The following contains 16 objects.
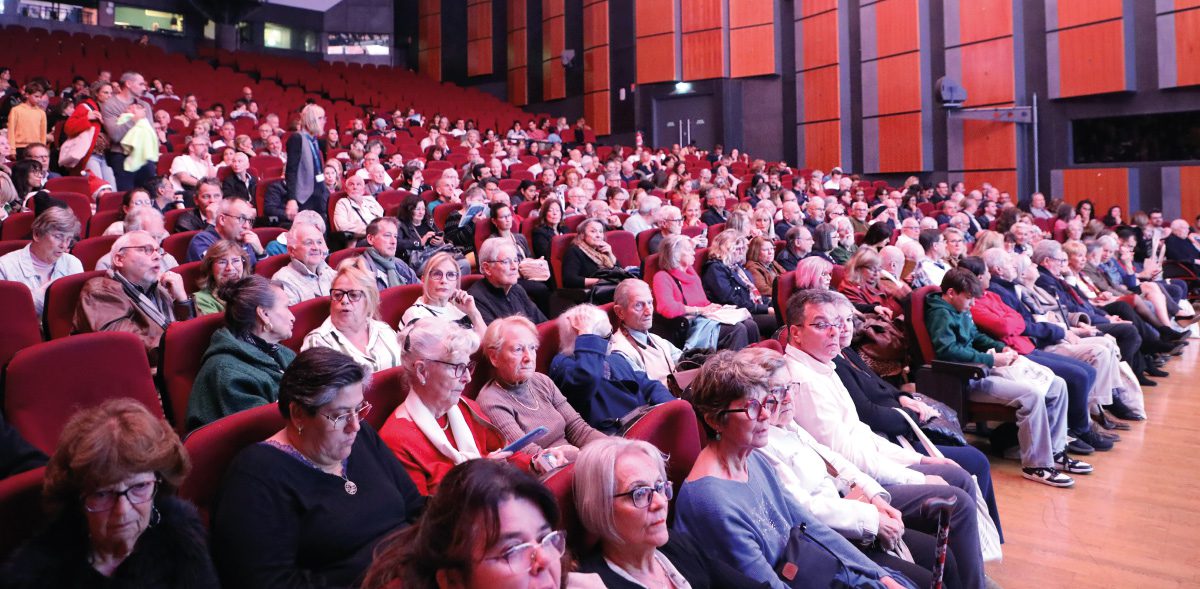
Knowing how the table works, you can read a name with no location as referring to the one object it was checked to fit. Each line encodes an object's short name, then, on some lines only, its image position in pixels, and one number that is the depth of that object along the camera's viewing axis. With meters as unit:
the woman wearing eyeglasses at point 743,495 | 1.60
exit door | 11.81
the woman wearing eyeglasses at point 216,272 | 2.57
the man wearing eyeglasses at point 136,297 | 2.40
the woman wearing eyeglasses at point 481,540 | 1.00
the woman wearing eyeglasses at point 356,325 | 2.28
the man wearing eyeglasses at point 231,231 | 3.36
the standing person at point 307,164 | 4.43
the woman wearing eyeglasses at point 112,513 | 1.12
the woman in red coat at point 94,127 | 4.76
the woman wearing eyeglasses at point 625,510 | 1.34
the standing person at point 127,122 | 4.93
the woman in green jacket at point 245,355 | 1.80
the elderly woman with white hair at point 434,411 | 1.74
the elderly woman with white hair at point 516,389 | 2.03
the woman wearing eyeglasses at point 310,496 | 1.30
